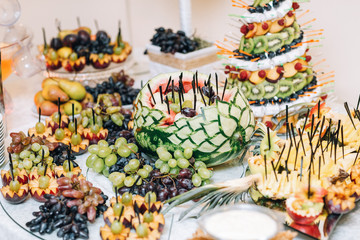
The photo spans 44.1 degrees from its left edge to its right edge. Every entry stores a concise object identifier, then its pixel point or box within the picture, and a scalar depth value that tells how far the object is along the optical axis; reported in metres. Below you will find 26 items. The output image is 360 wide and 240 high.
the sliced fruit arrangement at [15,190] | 1.16
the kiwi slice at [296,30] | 1.45
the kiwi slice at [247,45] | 1.43
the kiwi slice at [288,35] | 1.42
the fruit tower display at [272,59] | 1.40
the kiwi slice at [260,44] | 1.41
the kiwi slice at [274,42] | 1.41
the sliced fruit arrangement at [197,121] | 1.19
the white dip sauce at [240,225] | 0.82
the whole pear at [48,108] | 1.75
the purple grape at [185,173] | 1.16
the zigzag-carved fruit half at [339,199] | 0.96
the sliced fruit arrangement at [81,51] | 1.97
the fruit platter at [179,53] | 1.87
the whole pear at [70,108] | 1.75
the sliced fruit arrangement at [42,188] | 1.17
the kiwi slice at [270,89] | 1.43
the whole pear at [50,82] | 1.82
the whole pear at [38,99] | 1.81
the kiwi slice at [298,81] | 1.45
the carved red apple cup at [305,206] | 0.94
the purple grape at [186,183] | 1.14
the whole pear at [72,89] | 1.79
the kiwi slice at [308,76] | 1.48
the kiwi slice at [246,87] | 1.45
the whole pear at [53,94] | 1.74
